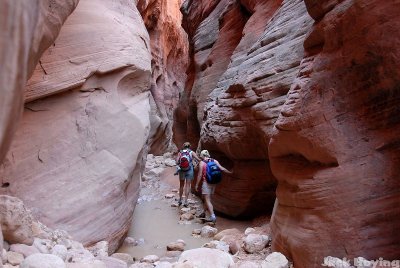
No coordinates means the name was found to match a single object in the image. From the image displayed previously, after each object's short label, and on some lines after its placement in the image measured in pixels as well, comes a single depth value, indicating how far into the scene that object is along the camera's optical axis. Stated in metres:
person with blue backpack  8.20
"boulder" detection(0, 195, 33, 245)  3.47
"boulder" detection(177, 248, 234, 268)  4.02
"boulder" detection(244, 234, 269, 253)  4.82
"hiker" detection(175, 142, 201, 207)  9.38
